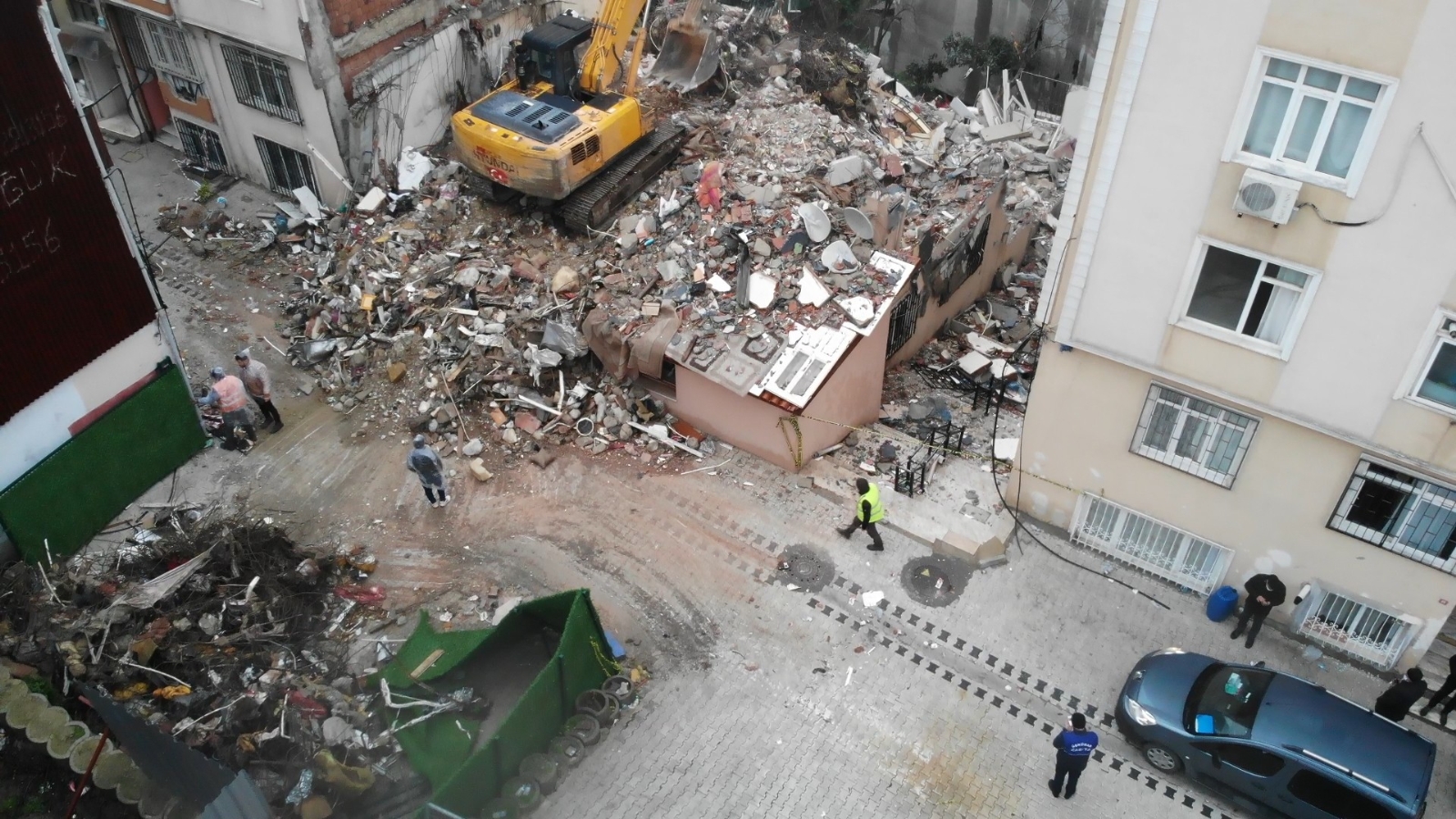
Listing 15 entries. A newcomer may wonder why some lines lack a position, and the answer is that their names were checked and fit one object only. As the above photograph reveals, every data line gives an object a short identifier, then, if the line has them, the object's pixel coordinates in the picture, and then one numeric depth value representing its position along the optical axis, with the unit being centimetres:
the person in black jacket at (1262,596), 1246
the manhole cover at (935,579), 1343
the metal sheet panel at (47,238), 1131
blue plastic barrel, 1298
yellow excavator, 1675
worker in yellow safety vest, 1320
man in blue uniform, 1034
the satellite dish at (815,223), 1605
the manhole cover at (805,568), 1359
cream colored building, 949
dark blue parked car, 1045
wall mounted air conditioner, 999
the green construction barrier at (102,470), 1294
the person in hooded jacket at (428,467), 1375
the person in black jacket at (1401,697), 1132
